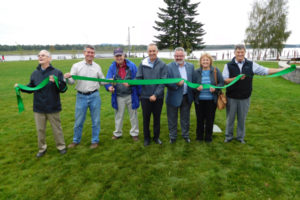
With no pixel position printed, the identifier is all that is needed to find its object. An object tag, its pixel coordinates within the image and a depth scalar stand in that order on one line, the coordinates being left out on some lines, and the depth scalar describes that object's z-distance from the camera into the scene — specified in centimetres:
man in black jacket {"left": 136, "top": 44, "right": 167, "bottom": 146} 372
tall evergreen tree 3494
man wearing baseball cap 401
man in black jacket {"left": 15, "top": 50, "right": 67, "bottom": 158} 342
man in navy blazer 378
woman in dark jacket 375
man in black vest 363
